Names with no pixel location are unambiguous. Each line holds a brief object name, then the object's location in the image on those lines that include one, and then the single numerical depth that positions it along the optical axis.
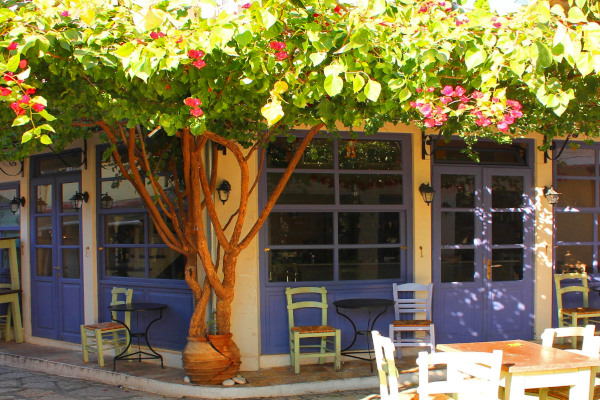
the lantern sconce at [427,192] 7.60
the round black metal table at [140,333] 7.07
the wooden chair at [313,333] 6.89
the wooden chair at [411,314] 7.12
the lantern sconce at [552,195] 7.92
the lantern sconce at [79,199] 8.28
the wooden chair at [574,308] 7.76
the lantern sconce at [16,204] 9.14
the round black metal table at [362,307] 6.93
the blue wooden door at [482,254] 7.80
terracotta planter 6.33
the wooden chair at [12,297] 8.88
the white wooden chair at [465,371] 3.75
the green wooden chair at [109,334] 7.29
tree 3.96
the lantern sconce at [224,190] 7.00
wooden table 4.16
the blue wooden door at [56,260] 8.55
